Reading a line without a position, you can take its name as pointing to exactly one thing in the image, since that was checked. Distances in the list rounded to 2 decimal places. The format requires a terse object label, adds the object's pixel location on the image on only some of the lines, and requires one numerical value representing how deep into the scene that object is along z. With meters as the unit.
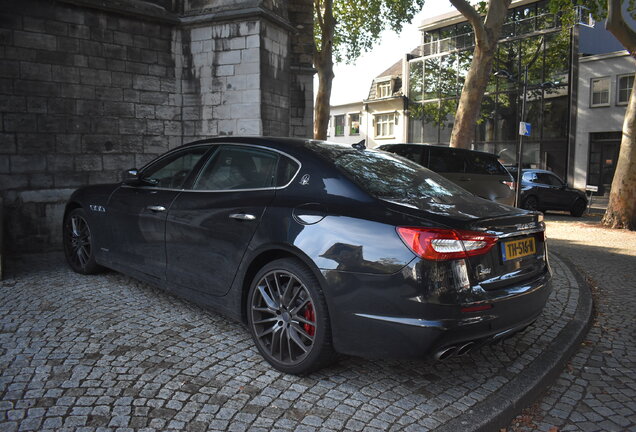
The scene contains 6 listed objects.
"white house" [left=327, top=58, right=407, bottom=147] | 43.03
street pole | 16.59
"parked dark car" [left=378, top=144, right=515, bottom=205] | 11.20
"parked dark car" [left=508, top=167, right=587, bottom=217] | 18.16
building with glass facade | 29.16
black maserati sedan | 2.97
